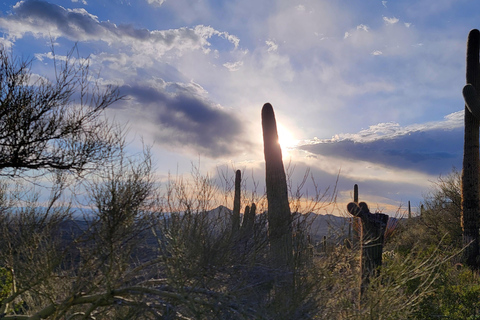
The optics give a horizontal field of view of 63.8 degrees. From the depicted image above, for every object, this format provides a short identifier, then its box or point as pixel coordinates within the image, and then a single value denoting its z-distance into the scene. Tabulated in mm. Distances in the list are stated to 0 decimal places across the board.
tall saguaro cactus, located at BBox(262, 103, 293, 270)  7414
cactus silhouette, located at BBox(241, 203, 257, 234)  7477
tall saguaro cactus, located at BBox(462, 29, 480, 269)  11234
